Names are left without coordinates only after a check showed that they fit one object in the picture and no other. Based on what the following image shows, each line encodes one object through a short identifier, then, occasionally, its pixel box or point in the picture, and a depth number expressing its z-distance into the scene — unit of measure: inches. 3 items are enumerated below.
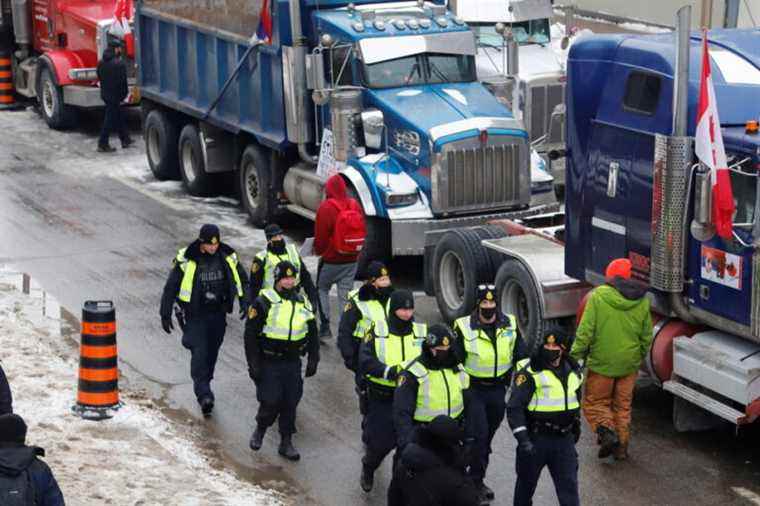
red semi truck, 966.4
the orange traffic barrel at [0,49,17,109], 1071.6
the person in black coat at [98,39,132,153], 920.3
